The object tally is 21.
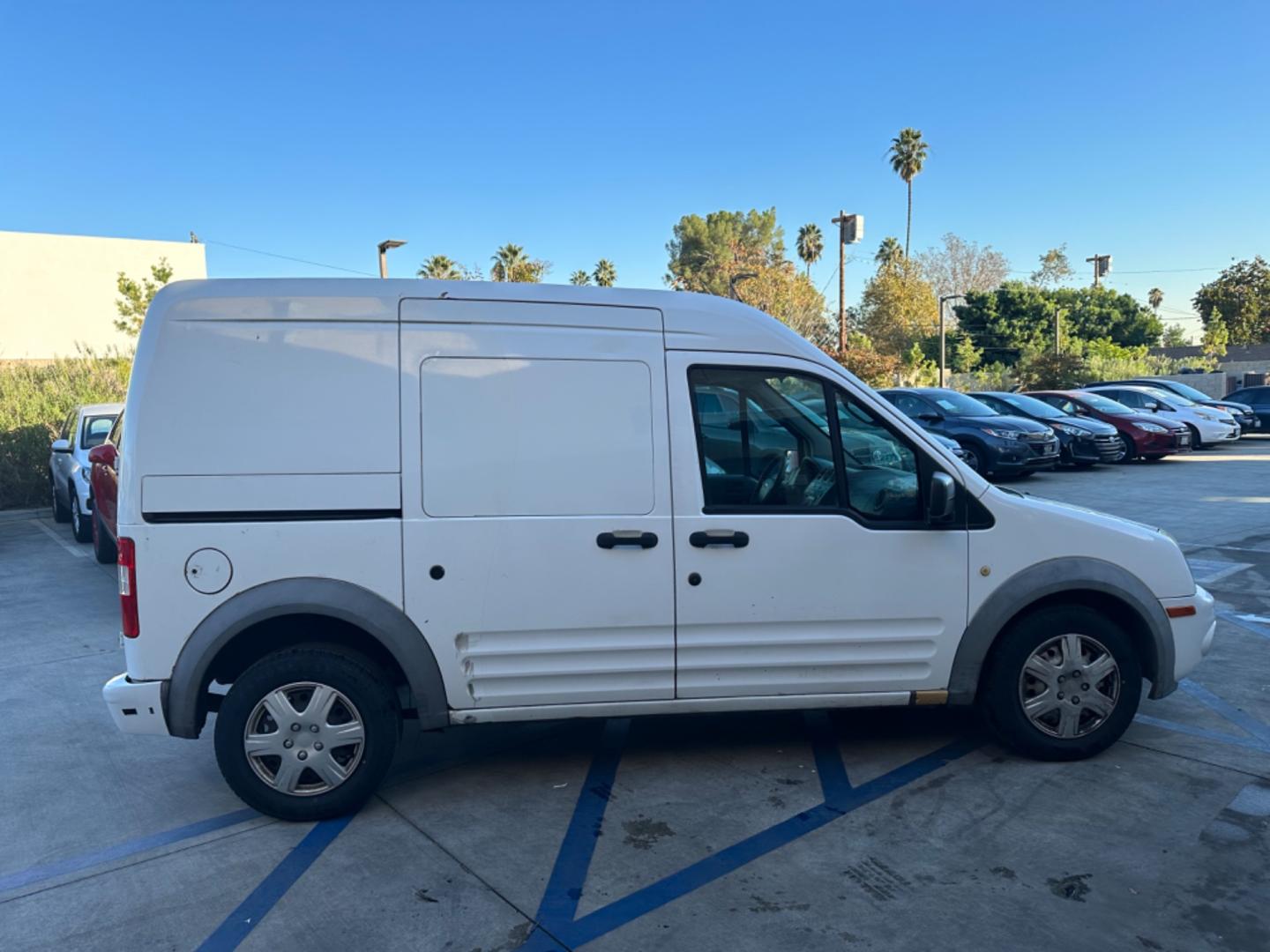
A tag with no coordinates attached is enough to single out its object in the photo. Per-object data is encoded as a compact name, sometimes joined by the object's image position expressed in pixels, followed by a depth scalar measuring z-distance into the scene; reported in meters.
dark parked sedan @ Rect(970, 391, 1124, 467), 17.53
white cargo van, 3.80
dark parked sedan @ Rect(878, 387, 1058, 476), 15.38
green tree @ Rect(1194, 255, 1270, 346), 48.00
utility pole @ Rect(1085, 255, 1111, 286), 50.44
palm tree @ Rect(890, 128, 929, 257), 58.91
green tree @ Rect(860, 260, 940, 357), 49.28
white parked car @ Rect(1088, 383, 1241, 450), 20.75
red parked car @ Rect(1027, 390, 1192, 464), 18.53
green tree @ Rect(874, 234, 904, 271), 59.38
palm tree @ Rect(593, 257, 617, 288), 65.24
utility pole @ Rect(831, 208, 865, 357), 35.47
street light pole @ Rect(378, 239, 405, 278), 18.41
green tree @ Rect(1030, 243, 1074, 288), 64.69
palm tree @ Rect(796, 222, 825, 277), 61.38
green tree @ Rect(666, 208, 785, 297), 59.12
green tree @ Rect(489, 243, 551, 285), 42.88
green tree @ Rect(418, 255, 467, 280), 46.72
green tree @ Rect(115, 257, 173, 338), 27.86
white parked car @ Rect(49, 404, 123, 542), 11.02
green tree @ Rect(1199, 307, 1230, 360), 43.25
